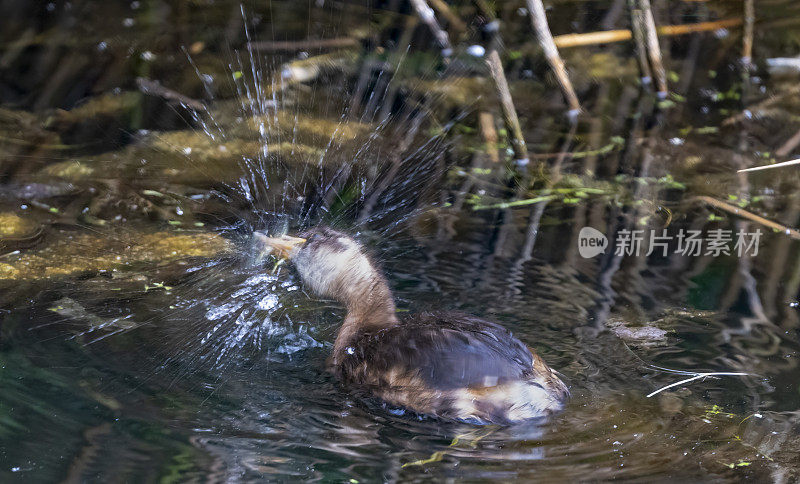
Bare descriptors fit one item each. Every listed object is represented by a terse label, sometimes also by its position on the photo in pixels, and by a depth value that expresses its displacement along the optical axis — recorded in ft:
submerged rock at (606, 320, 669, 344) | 26.86
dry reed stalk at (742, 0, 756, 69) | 47.01
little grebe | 23.04
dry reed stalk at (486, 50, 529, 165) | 36.88
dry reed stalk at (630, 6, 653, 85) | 42.14
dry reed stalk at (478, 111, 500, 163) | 41.11
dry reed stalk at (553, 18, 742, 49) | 45.29
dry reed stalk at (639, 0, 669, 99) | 40.39
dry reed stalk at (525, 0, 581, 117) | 35.63
